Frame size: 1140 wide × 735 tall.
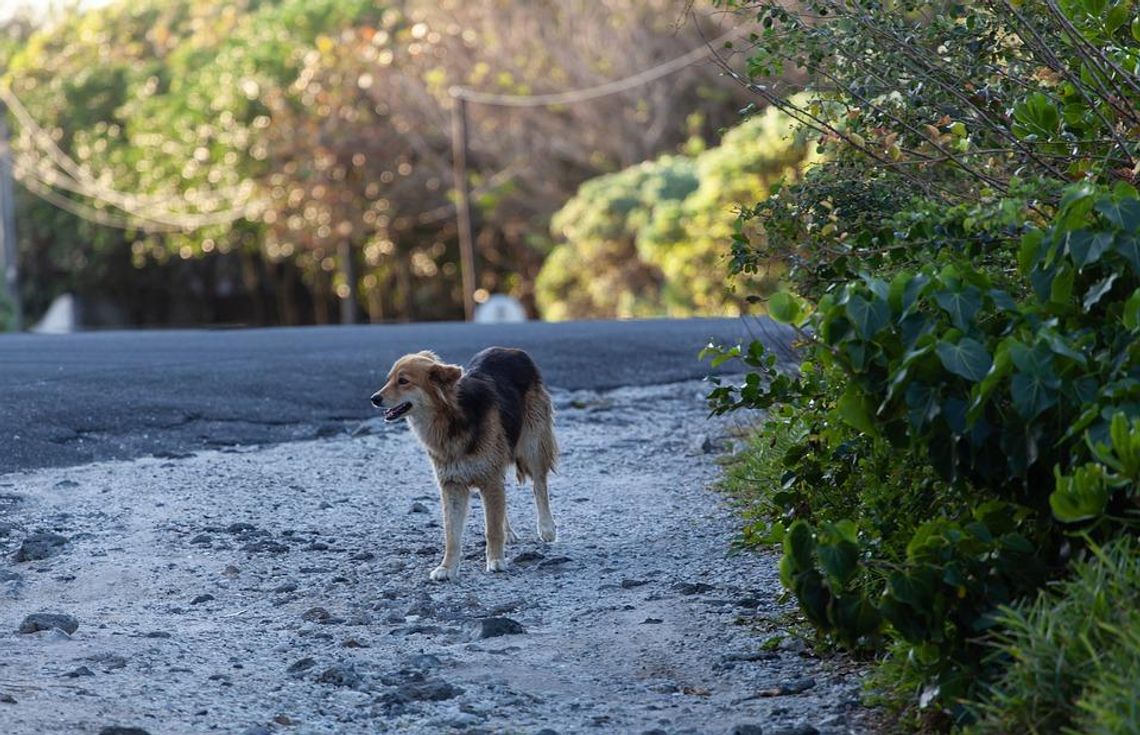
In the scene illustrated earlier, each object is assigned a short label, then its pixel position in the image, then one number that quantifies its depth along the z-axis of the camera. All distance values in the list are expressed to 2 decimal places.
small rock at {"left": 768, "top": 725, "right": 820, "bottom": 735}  10.27
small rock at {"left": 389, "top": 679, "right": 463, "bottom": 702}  11.17
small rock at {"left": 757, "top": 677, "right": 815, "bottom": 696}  11.23
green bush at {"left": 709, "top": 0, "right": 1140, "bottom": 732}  9.55
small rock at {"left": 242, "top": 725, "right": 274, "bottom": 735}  10.43
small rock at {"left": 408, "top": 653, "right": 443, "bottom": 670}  11.95
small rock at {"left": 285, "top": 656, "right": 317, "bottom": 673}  11.88
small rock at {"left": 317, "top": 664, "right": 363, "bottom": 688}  11.53
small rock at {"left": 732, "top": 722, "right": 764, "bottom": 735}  10.26
